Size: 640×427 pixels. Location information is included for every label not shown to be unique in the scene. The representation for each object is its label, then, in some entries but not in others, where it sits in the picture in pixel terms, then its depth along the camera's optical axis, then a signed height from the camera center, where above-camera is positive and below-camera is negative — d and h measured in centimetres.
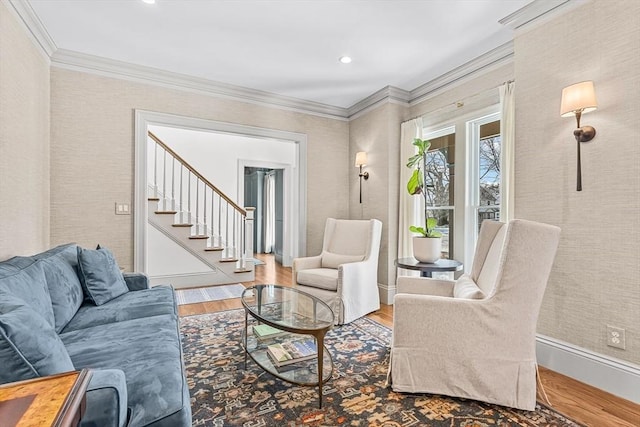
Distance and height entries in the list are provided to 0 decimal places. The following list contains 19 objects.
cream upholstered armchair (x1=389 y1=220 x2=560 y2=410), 173 -70
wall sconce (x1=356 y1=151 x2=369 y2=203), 424 +74
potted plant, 287 -28
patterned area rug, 166 -111
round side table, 269 -47
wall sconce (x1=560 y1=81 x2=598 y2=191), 201 +72
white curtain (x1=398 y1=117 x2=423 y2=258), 386 +18
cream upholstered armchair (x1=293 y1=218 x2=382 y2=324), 312 -65
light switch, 346 +3
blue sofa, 102 -66
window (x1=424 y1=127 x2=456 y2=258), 360 +39
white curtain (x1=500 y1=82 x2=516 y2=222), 271 +59
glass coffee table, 177 -69
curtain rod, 296 +122
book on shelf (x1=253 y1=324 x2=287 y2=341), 225 -89
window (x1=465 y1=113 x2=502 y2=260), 316 +42
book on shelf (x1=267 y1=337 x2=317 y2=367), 197 -93
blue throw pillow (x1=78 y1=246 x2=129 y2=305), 224 -49
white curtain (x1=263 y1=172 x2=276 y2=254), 806 -2
